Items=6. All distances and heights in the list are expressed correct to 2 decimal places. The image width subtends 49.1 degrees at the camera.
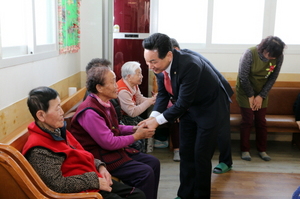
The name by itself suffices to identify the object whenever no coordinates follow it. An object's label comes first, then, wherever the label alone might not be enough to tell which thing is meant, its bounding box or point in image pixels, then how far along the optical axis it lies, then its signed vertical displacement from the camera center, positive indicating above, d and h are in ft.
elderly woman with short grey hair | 10.64 -2.06
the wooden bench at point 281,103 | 13.94 -2.88
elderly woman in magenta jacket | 6.97 -2.26
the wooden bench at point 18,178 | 4.59 -2.12
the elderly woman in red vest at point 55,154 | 5.24 -2.04
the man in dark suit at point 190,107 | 7.20 -1.80
